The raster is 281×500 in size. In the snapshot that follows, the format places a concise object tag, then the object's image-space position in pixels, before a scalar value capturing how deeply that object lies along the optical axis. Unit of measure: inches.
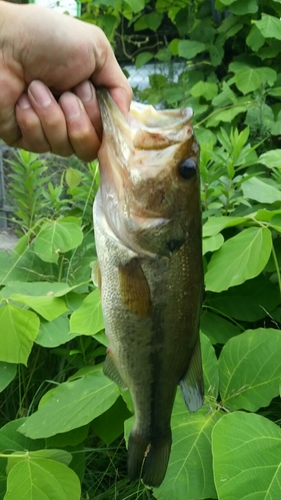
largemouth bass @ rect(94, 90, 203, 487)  10.8
